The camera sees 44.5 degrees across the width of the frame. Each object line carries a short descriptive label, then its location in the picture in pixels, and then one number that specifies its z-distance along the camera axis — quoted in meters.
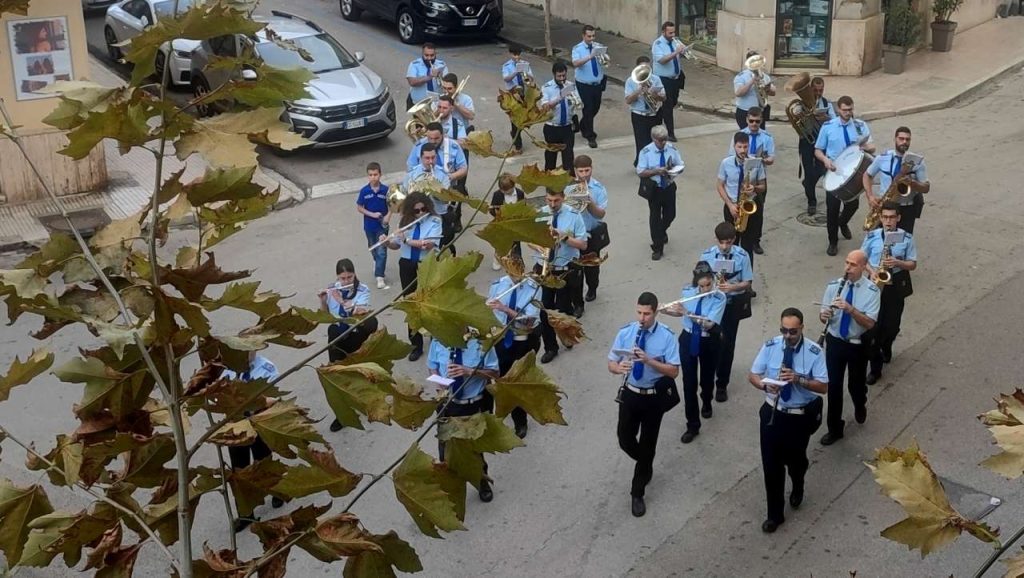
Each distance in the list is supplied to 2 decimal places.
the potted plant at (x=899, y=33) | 21.95
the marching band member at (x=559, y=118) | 16.47
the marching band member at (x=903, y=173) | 13.13
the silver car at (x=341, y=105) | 17.83
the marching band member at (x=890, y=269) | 11.26
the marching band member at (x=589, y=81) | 18.02
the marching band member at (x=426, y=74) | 17.86
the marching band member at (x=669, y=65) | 18.23
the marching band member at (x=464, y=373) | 9.13
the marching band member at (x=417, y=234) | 12.33
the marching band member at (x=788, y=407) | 9.05
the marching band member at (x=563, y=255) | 11.97
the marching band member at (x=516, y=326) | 10.16
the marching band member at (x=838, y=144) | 14.19
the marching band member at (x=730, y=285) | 11.00
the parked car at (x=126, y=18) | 20.88
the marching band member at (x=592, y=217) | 12.91
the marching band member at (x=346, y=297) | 10.42
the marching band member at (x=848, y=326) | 10.25
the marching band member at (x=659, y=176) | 14.02
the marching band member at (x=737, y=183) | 13.50
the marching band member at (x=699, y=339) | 10.48
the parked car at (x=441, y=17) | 23.80
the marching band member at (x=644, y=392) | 9.36
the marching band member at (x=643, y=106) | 16.70
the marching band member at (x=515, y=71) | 17.58
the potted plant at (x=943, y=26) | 23.22
